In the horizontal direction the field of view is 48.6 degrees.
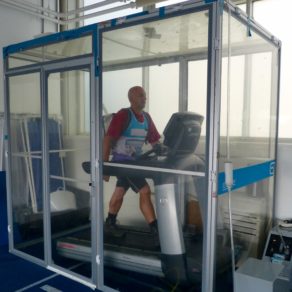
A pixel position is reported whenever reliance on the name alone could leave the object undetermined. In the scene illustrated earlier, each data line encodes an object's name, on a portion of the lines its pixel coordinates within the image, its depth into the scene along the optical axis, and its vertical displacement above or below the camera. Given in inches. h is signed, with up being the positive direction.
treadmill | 94.1 -22.2
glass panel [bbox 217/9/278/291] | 91.6 -4.1
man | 107.1 -3.9
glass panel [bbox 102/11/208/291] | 95.3 -11.1
